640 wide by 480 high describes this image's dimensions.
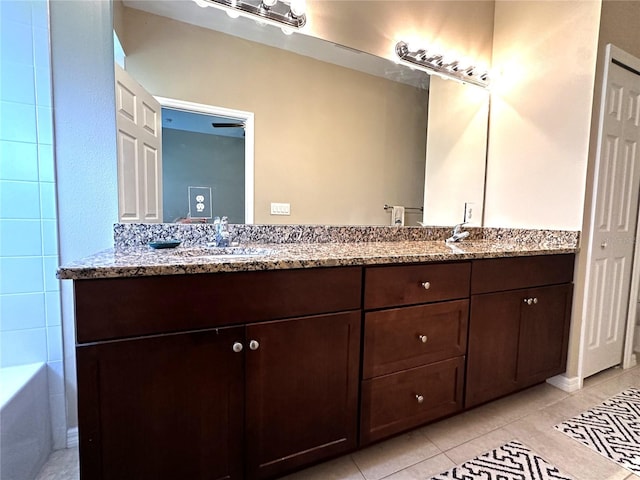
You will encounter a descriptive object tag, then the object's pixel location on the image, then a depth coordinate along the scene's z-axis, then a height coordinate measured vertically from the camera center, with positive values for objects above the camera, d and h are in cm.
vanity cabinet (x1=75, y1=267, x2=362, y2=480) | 82 -48
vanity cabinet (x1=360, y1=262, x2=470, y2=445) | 116 -51
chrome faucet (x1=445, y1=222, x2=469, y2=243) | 194 -8
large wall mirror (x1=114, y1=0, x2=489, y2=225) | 138 +61
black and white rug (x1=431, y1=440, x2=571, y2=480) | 120 -100
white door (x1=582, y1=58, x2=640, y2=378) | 174 +2
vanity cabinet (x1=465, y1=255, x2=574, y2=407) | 143 -51
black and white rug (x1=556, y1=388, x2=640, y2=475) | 132 -98
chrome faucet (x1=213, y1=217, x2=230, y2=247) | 139 -8
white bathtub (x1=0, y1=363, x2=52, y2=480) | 103 -77
